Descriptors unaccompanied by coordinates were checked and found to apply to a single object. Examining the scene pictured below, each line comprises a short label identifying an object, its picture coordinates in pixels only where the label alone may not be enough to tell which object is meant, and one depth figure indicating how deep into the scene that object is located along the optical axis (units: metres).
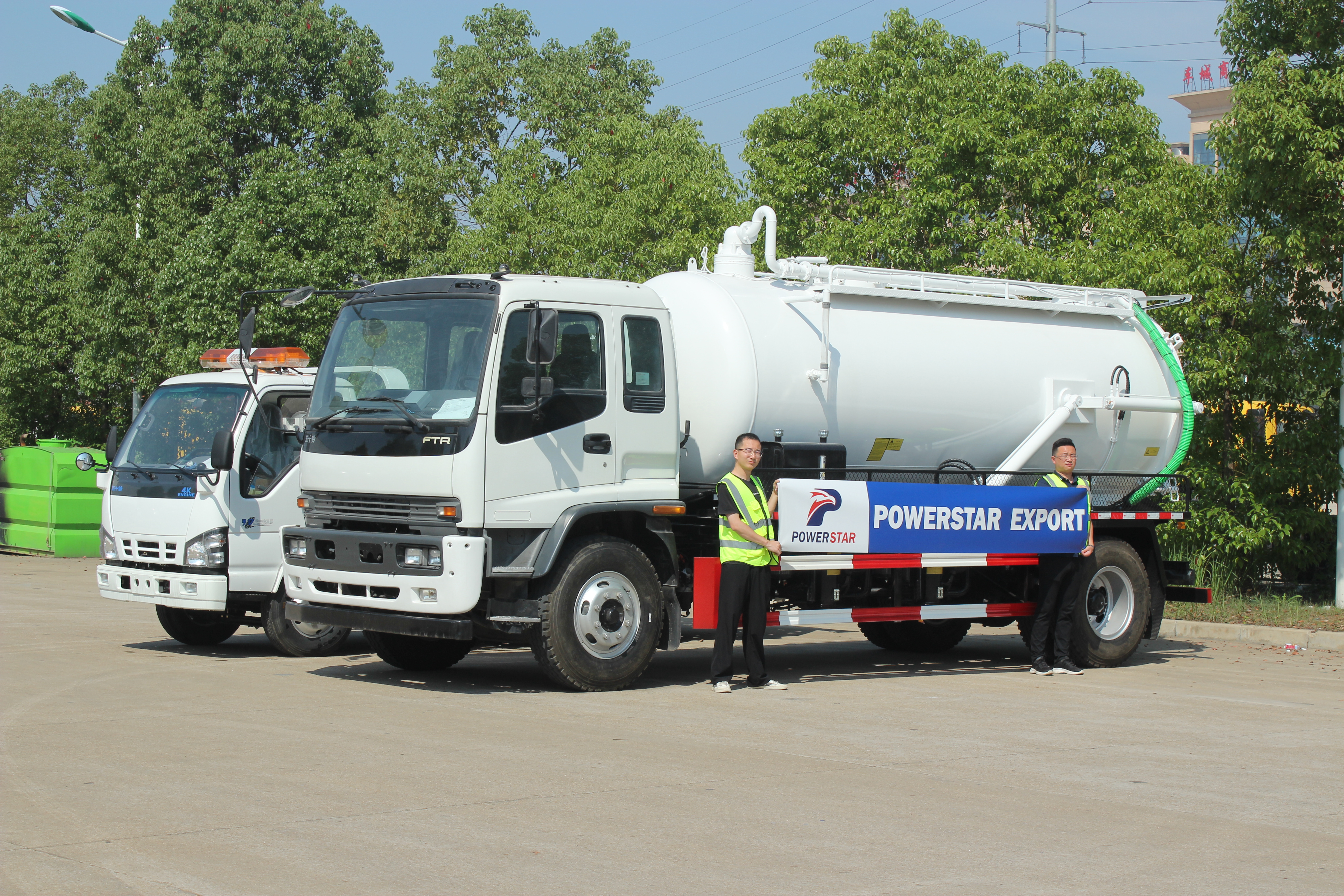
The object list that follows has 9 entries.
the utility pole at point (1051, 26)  44.03
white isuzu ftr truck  9.95
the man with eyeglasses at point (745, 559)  10.29
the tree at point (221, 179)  29.08
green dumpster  24.42
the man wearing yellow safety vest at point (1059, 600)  12.25
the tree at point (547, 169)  25.05
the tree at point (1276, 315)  15.26
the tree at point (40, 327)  36.78
